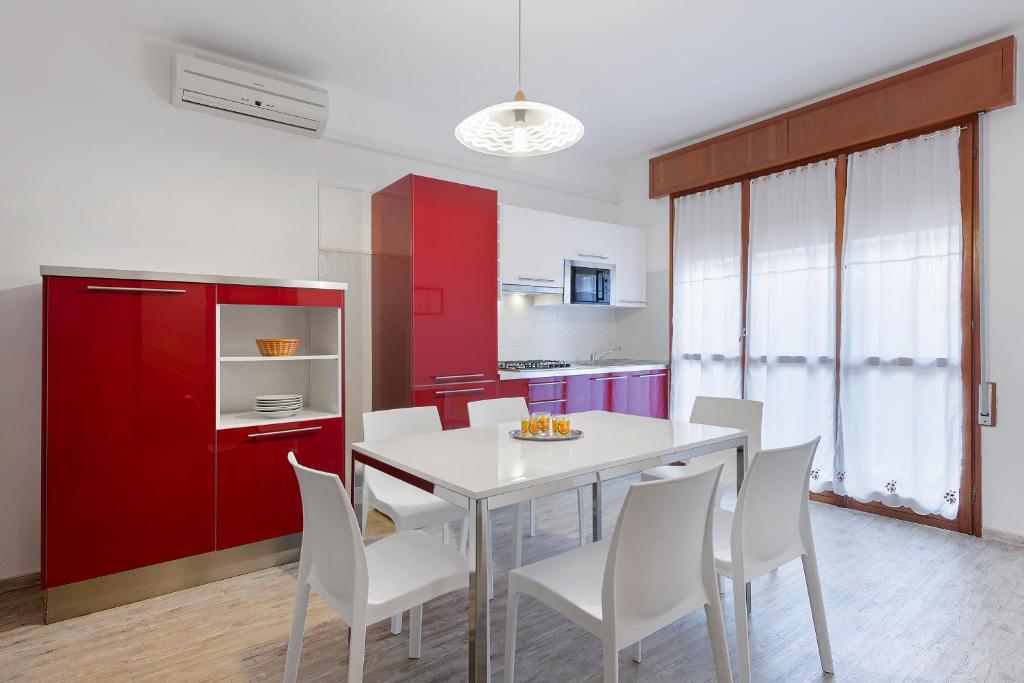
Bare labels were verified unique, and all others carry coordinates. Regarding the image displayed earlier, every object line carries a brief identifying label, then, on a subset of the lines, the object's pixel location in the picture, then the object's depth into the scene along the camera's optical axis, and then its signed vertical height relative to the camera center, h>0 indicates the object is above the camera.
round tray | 2.21 -0.40
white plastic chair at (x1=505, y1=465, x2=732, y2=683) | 1.38 -0.67
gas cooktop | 4.29 -0.19
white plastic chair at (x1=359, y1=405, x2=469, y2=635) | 2.30 -0.70
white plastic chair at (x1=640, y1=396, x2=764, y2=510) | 2.77 -0.43
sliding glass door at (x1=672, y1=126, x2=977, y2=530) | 3.30 +0.20
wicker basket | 3.02 -0.03
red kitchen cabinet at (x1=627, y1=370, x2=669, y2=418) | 4.74 -0.47
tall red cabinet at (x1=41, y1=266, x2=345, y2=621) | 2.33 -0.51
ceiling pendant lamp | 2.14 +0.91
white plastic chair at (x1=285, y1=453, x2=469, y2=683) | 1.45 -0.72
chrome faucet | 5.22 -0.15
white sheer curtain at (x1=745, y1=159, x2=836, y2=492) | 3.88 +0.26
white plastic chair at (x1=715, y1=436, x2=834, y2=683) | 1.73 -0.65
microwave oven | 4.64 +0.52
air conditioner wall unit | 3.00 +1.45
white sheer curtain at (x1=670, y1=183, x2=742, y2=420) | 4.48 +0.39
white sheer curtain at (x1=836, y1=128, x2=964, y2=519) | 3.30 +0.09
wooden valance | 3.09 +1.52
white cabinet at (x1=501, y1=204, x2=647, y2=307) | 4.26 +0.79
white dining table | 1.50 -0.41
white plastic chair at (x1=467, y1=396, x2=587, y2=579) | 2.71 -0.42
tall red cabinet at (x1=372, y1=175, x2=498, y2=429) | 3.53 +0.31
